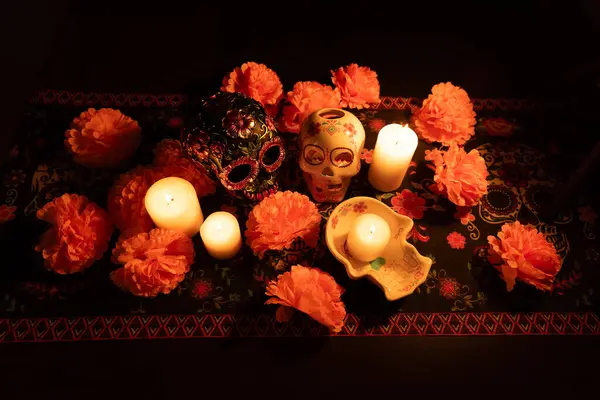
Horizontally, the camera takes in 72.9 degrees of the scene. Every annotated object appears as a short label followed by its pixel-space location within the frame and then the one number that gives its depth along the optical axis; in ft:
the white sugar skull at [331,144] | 2.47
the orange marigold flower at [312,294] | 2.30
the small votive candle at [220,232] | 2.56
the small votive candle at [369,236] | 2.44
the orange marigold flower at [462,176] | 2.81
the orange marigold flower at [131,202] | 2.63
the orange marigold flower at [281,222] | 2.57
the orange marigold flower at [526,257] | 2.56
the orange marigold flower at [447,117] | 3.17
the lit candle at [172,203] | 2.49
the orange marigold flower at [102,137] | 2.89
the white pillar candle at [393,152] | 2.71
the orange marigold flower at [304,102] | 3.05
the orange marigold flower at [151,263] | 2.41
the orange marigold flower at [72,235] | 2.52
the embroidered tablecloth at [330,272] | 2.57
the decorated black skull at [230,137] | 2.39
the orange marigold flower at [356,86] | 3.37
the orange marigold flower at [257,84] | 3.13
